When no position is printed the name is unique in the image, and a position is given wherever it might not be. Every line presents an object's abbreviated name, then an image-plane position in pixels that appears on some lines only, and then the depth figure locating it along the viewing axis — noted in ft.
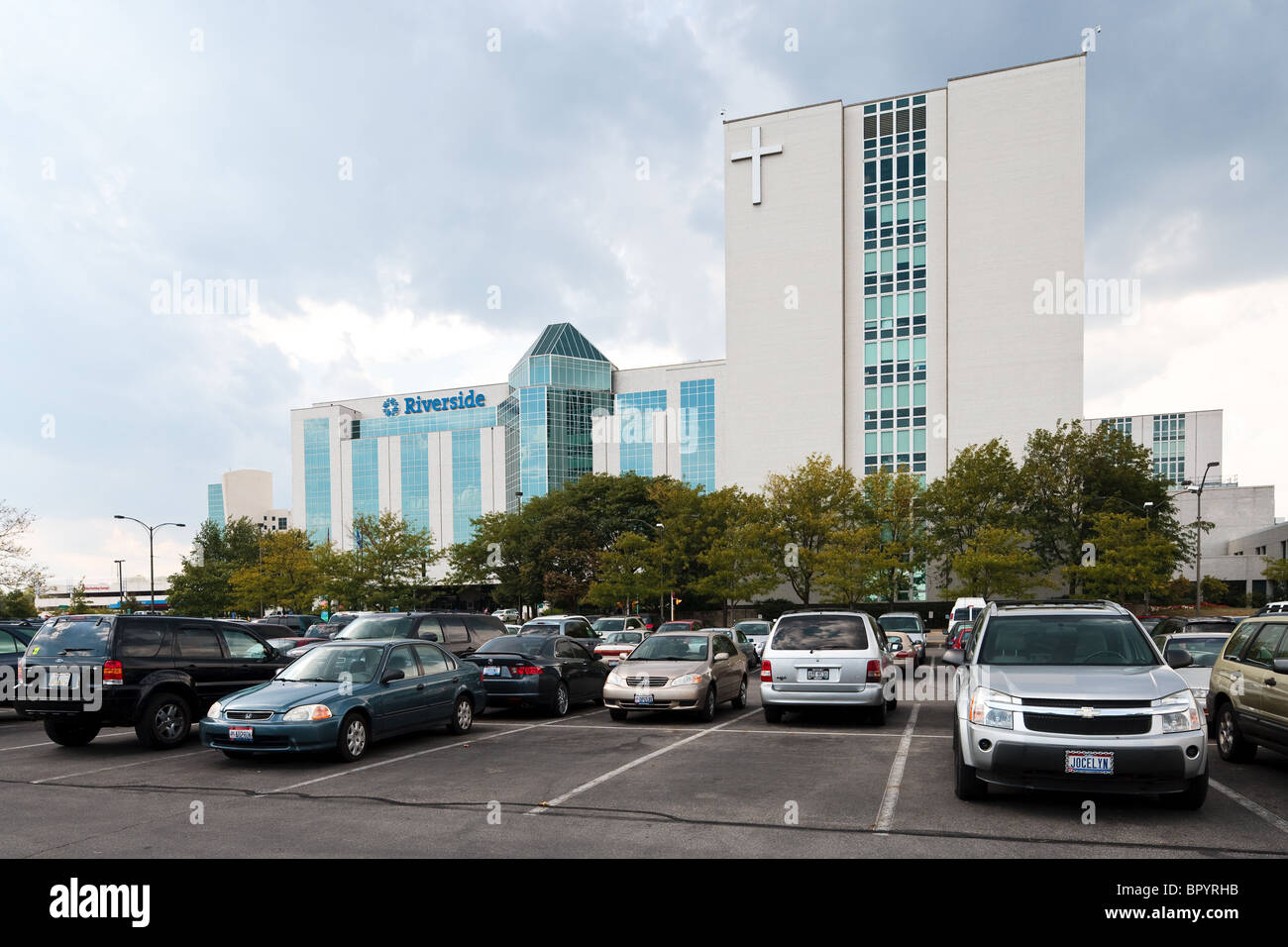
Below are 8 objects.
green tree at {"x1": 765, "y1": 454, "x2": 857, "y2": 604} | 169.78
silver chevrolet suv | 23.53
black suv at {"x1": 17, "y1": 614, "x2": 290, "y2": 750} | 38.37
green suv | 29.35
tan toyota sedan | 46.16
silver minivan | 43.29
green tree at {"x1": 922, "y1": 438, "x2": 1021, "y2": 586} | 173.68
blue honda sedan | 33.50
